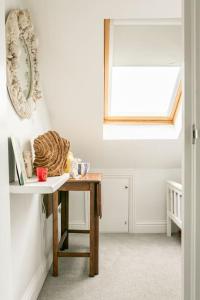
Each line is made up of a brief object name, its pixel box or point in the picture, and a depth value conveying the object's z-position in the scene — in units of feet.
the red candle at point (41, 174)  5.59
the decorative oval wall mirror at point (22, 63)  5.19
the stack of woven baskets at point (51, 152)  6.43
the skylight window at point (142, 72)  7.68
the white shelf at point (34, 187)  4.86
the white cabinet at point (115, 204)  11.38
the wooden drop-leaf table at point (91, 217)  7.70
